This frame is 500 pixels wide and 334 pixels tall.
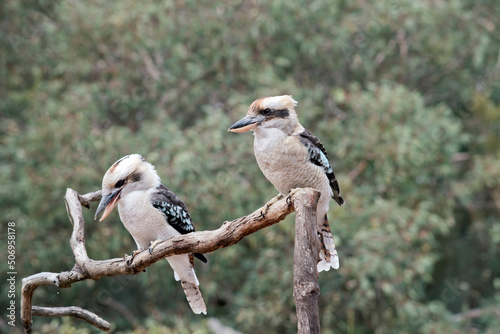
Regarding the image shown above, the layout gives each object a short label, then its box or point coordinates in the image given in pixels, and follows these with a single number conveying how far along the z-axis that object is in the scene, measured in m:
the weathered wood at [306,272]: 3.88
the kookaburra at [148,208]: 5.06
